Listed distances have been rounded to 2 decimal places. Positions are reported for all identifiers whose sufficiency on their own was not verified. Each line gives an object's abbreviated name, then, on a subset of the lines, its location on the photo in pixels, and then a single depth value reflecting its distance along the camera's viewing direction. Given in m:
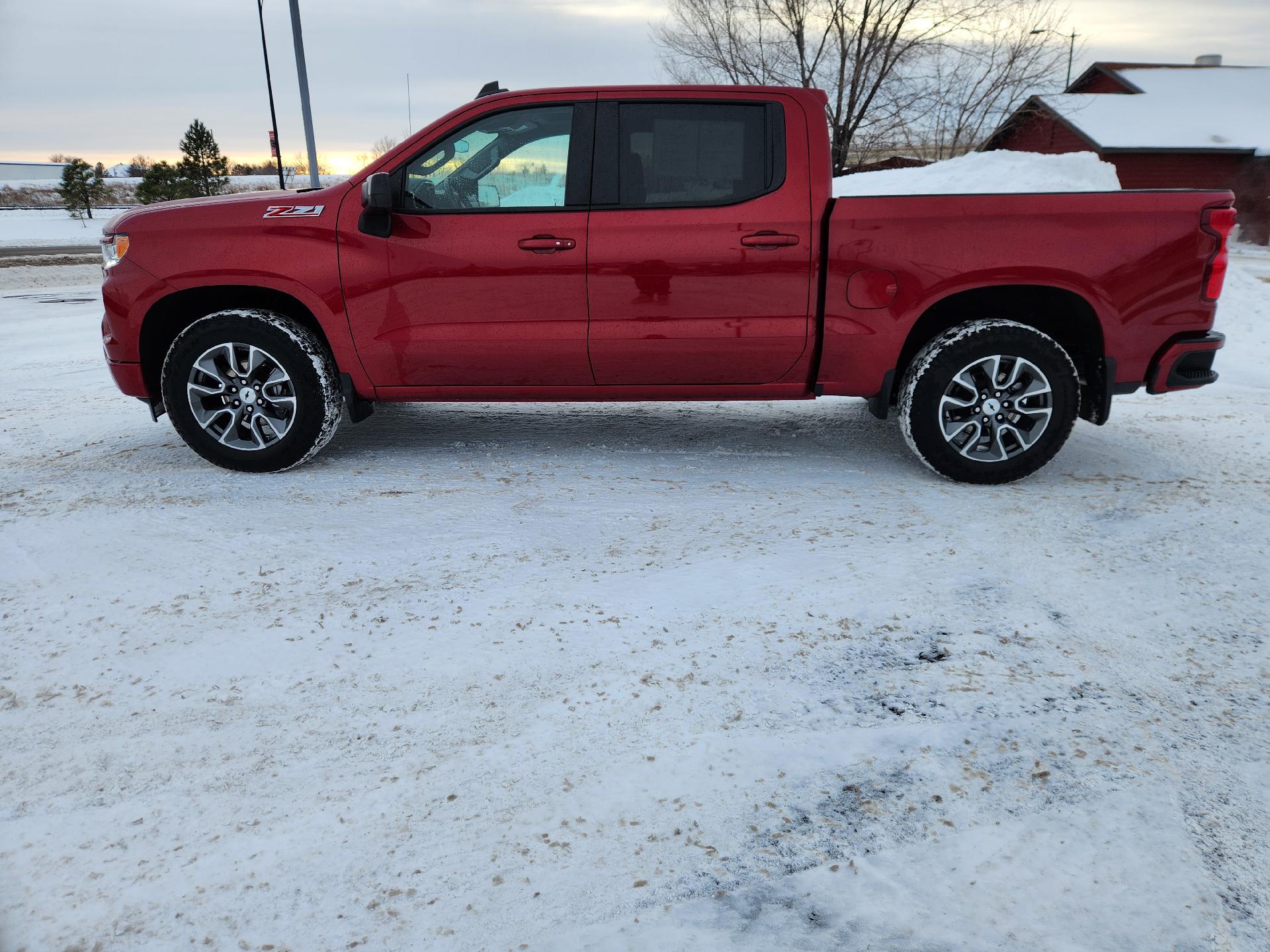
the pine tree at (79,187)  44.97
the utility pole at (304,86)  16.22
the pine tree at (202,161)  45.66
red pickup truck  4.33
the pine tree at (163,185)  40.91
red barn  30.66
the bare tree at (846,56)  28.58
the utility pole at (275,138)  33.94
